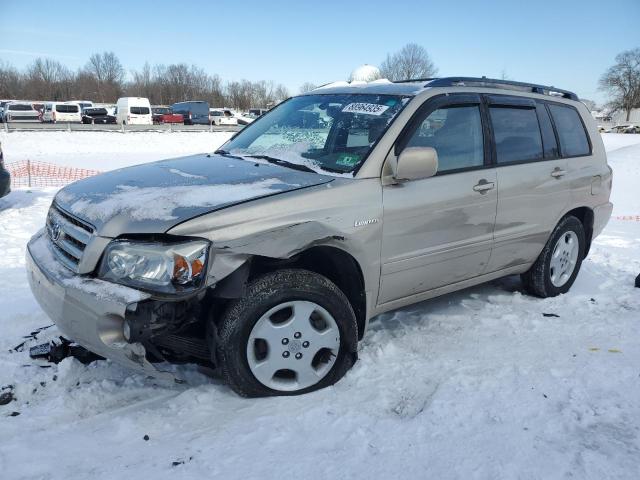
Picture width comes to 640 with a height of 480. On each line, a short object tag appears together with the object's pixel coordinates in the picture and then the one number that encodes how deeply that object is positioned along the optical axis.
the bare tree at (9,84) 71.34
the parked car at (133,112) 34.25
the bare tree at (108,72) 82.16
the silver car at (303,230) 2.49
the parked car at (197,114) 40.44
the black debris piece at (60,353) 3.21
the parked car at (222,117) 41.19
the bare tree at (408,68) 55.95
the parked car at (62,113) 33.91
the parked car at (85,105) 40.78
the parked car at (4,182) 7.50
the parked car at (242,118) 38.41
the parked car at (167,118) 40.03
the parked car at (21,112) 31.34
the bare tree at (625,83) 75.12
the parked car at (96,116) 36.22
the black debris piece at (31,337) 3.38
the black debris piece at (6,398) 2.79
